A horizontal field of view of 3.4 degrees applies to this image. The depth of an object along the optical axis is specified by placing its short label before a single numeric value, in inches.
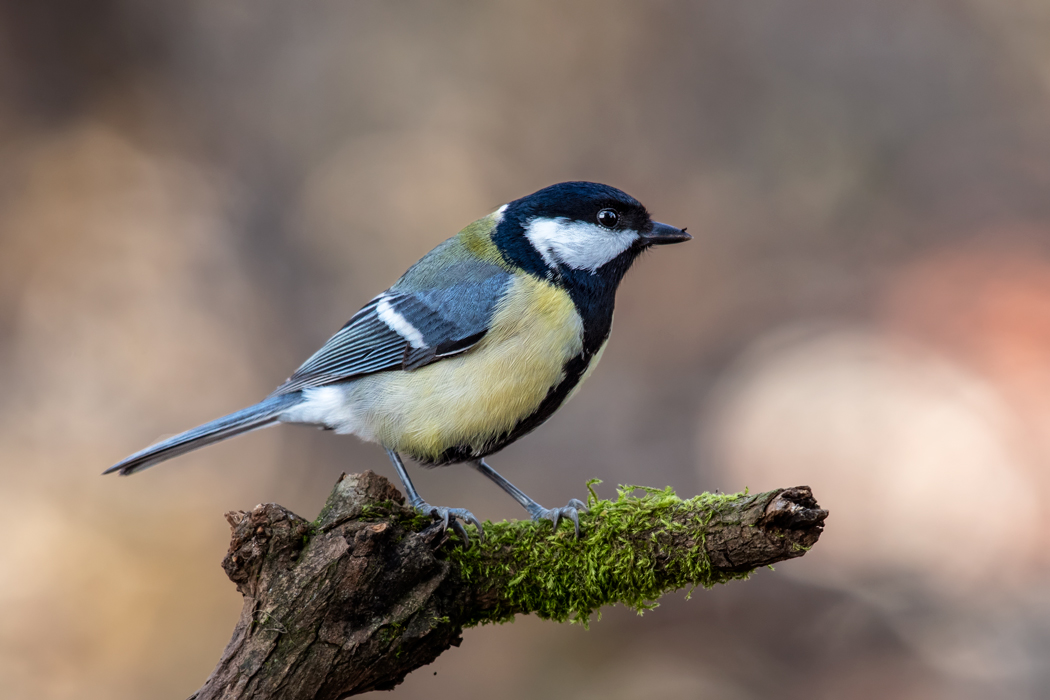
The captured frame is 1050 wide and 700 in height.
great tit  137.7
